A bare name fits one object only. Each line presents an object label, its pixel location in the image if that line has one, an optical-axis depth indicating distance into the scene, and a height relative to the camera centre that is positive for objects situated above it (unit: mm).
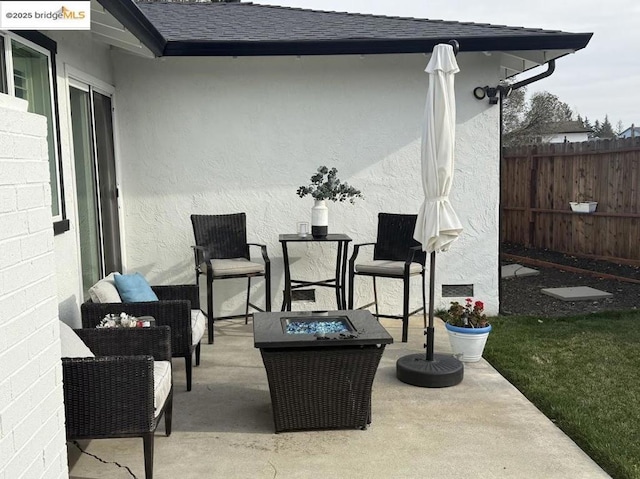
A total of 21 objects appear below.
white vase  5605 -388
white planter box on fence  8484 -492
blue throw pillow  4117 -740
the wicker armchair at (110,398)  2684 -969
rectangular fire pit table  3291 -1095
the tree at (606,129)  35331 +2853
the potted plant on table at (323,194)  5547 -141
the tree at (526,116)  15359 +1492
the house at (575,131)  27491 +1973
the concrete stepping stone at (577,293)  6648 -1379
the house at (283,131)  5562 +488
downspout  5883 +857
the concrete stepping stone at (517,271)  8039 -1335
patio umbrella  3994 -59
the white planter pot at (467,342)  4523 -1273
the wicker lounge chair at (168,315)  3791 -856
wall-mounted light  5911 +813
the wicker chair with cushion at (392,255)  5332 -750
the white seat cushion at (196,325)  4107 -1013
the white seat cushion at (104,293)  3896 -719
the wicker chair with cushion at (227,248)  5434 -641
